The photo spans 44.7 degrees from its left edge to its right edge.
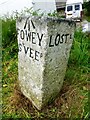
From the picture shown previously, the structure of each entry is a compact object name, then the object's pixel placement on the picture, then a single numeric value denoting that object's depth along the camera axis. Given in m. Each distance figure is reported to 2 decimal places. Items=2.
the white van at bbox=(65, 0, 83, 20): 4.80
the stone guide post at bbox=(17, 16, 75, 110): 0.98
